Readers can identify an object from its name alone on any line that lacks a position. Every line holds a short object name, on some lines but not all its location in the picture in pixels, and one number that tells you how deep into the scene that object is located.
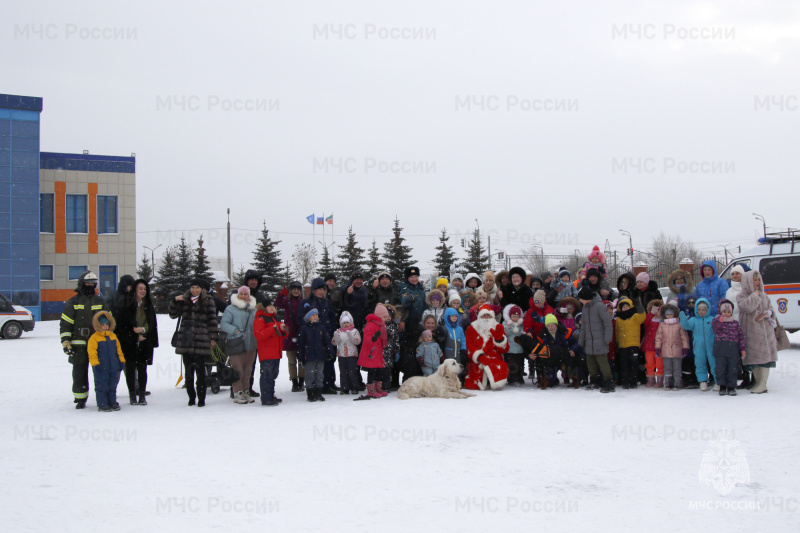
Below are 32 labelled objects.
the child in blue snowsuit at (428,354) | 10.80
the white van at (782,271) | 16.27
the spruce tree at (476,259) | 49.72
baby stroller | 10.22
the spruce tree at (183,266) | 51.59
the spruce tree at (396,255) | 46.34
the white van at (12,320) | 23.91
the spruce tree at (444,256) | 49.53
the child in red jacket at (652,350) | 10.65
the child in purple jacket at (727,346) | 9.79
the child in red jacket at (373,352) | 10.30
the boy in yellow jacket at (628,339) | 10.69
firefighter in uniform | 9.48
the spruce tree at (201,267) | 43.95
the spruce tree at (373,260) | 49.19
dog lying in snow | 10.14
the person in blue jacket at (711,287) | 10.62
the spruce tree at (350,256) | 49.53
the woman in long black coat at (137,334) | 10.02
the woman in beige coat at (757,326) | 9.84
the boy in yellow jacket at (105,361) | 9.40
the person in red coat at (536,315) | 11.23
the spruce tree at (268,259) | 47.75
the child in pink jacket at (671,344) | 10.31
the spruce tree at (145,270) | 63.45
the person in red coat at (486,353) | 10.88
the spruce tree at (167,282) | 51.51
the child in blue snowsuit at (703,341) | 10.09
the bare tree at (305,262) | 61.47
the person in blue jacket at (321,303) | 10.54
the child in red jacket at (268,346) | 9.78
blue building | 40.62
